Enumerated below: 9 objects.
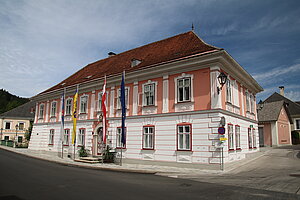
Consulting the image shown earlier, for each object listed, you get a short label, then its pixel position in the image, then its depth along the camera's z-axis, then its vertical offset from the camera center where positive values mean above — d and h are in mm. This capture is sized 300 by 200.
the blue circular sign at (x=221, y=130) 12422 +36
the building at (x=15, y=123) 50250 +1129
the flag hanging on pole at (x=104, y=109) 16947 +1487
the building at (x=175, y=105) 14055 +1813
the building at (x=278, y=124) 29077 +988
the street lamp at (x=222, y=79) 13617 +3116
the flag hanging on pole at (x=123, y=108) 16092 +1514
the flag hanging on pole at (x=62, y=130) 21478 -149
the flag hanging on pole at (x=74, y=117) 19425 +1010
